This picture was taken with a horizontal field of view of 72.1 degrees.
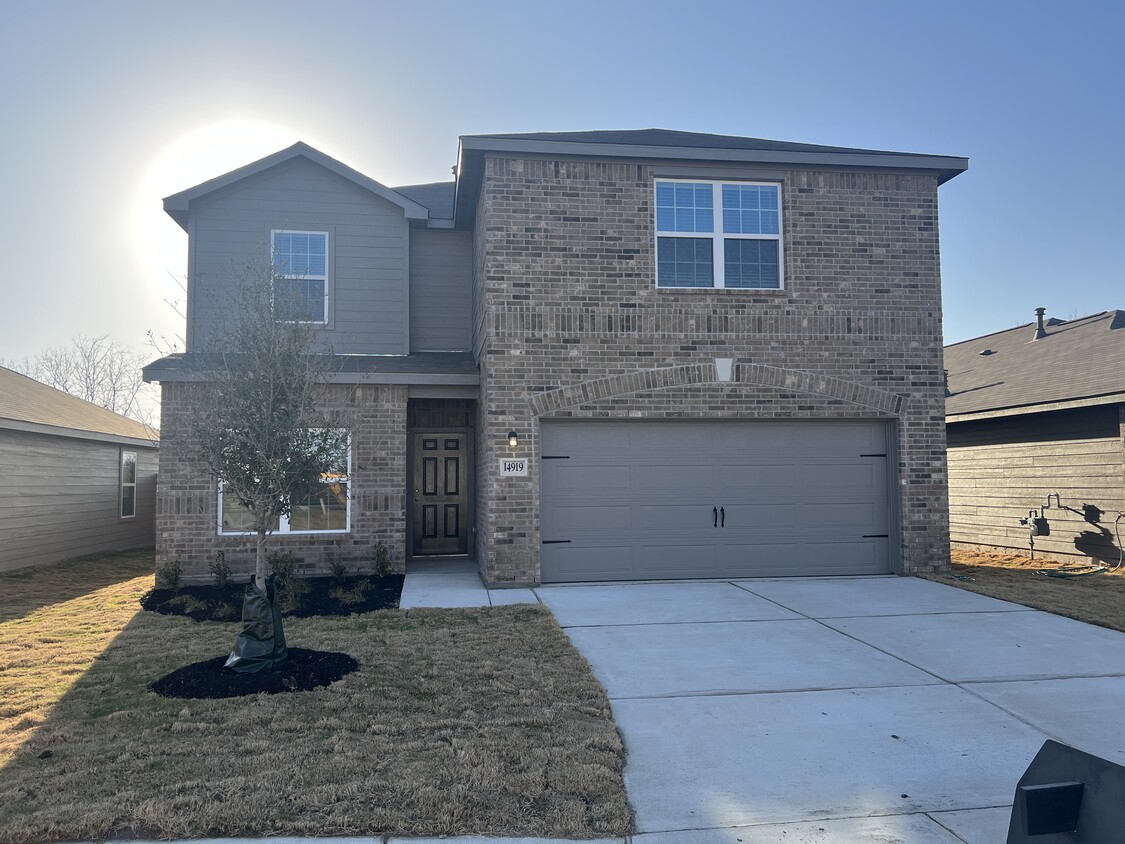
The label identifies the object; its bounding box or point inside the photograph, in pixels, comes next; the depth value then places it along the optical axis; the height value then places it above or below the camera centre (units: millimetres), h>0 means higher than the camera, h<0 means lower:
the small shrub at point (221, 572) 10477 -1451
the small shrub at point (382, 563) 10912 -1386
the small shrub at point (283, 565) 10430 -1369
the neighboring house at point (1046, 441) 11992 +371
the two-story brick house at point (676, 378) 10266 +1181
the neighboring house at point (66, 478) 12961 -246
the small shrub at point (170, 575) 10391 -1485
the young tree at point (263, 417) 6359 +399
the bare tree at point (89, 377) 39625 +4564
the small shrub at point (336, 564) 10680 -1387
